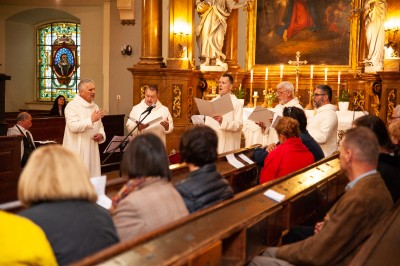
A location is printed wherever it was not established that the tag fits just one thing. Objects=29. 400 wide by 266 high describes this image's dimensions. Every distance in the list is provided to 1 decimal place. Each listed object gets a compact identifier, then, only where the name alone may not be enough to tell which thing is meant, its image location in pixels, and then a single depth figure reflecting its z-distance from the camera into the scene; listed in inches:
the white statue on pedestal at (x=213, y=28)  461.4
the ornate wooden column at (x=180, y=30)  463.2
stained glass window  694.5
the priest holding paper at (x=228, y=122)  312.8
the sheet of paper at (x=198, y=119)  306.8
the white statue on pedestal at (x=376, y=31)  439.5
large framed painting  481.1
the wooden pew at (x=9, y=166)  322.0
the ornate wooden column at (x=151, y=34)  467.2
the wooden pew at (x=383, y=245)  123.9
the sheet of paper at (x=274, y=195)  161.5
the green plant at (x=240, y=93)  465.1
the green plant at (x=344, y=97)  446.6
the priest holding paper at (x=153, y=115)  303.6
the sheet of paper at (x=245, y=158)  255.8
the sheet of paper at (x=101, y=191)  145.9
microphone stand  269.3
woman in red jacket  213.3
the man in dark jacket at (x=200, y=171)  137.2
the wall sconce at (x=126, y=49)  565.9
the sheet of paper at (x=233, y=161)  241.0
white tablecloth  346.6
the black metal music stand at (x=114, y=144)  274.8
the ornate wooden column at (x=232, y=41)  487.2
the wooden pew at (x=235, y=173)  207.9
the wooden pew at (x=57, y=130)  461.1
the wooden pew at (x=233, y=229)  99.8
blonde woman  102.2
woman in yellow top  95.3
